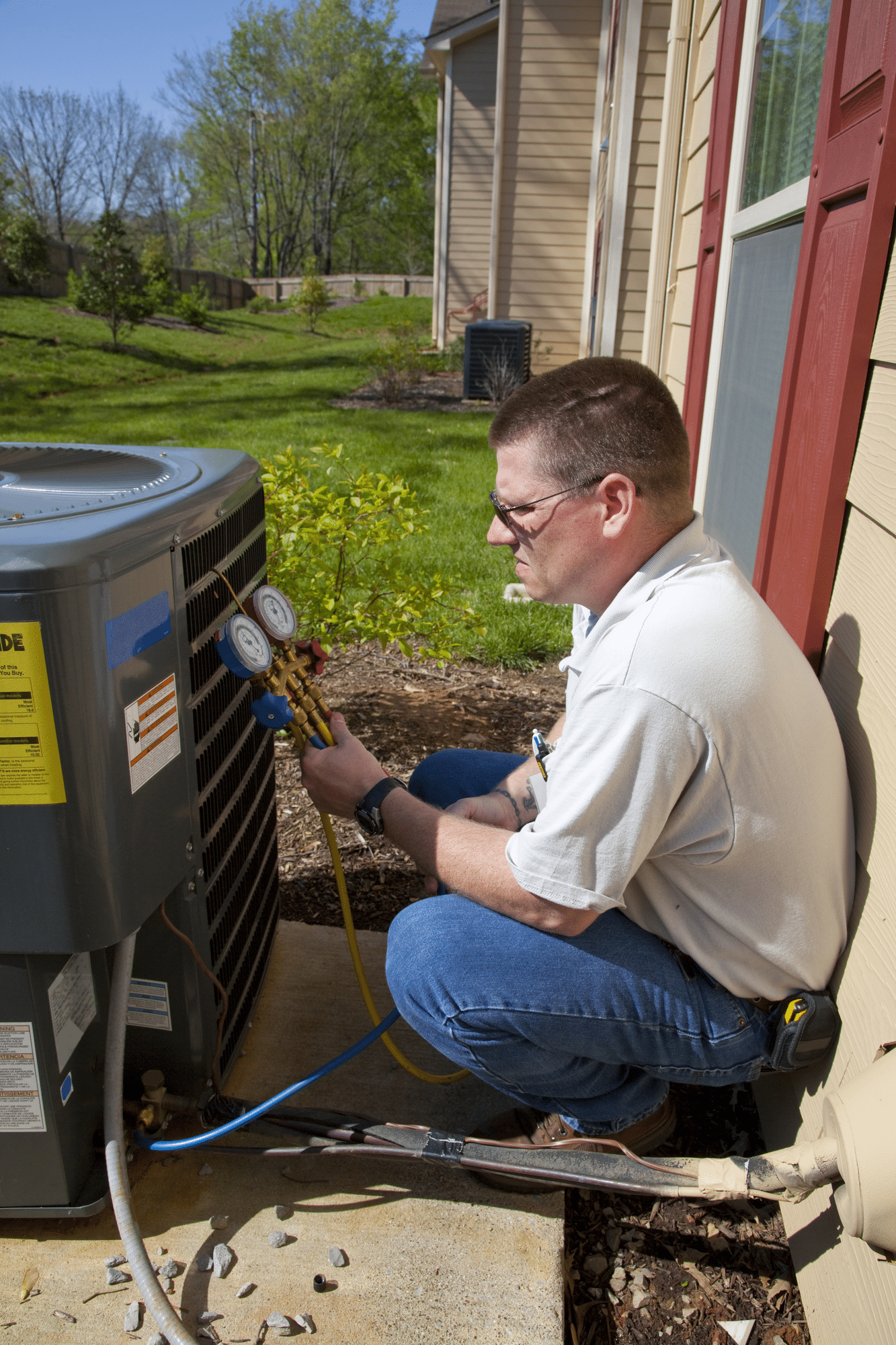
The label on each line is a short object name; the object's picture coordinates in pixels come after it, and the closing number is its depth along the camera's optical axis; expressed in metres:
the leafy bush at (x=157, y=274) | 18.52
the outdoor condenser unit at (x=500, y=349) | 10.19
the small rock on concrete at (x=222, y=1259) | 1.45
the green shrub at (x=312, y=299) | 19.78
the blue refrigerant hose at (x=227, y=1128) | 1.55
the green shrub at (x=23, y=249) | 17.39
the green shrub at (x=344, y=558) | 2.91
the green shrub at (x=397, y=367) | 10.74
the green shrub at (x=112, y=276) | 14.89
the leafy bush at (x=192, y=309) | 19.84
